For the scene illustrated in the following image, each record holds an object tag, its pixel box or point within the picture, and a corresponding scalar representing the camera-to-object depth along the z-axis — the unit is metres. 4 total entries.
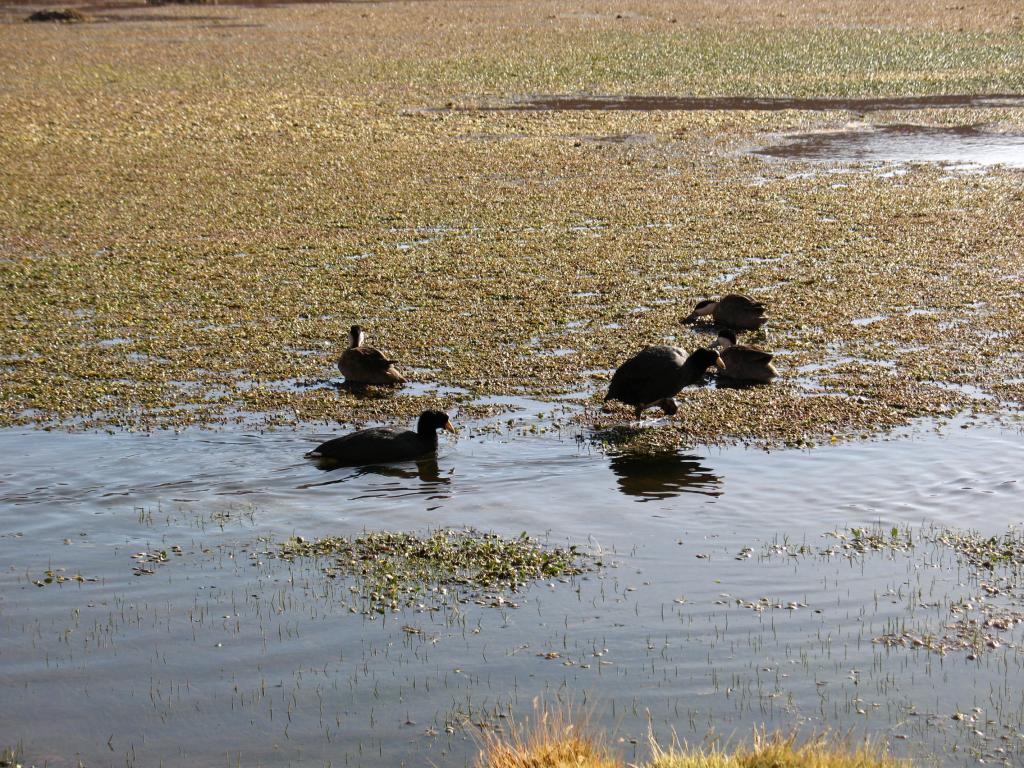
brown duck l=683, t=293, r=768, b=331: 28.78
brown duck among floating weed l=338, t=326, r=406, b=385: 25.41
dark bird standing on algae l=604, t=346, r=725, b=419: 23.45
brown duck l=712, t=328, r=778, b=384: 25.59
